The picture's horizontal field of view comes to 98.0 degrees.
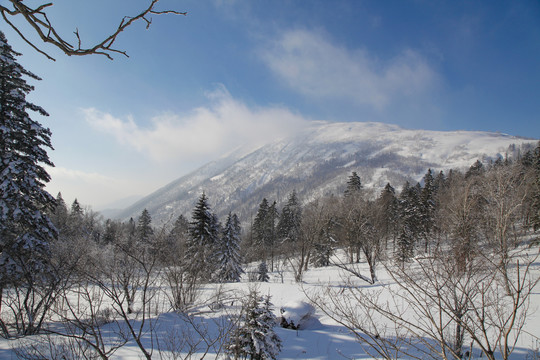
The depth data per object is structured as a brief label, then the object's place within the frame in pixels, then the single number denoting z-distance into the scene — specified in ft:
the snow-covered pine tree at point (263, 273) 74.95
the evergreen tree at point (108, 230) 134.39
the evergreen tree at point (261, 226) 134.38
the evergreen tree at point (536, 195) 62.59
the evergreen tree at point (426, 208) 95.50
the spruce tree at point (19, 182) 30.37
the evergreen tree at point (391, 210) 108.47
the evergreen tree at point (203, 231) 68.74
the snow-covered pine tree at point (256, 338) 19.81
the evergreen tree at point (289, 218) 138.32
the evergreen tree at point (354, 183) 132.98
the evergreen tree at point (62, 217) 95.40
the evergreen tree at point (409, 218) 88.02
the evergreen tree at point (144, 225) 145.16
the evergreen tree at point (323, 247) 101.65
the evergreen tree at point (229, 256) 77.66
